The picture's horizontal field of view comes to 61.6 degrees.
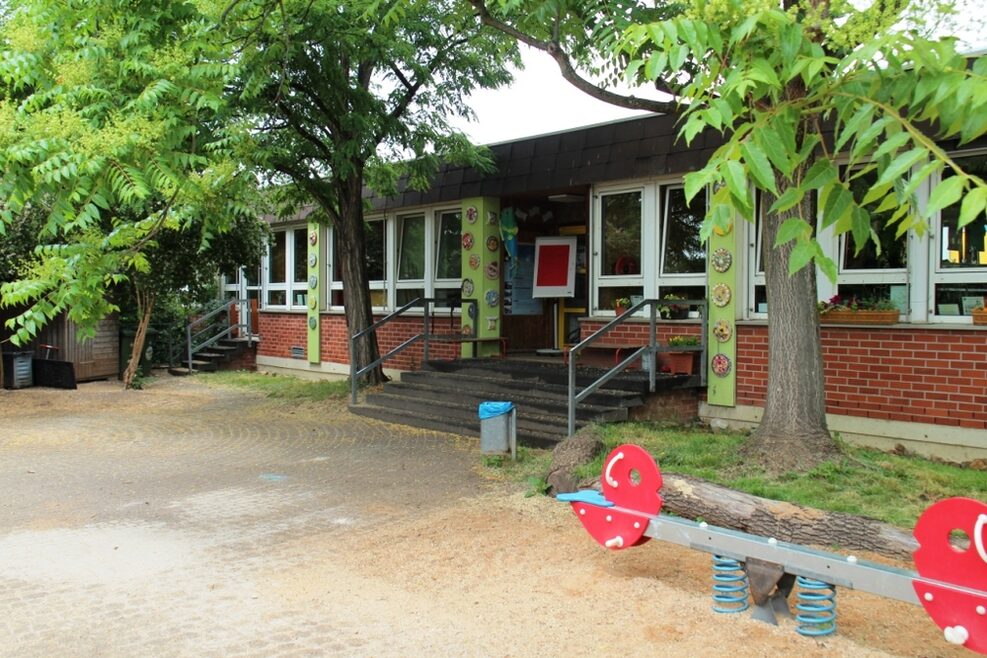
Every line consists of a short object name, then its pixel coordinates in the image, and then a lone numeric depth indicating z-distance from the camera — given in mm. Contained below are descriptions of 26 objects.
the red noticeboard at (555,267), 13359
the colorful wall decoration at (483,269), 13320
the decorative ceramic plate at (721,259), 9773
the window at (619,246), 11039
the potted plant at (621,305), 10984
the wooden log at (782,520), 4906
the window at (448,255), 14122
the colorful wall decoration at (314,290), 16953
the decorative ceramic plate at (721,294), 9773
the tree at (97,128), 5797
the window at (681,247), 10352
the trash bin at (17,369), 15609
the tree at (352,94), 10133
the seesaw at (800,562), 3445
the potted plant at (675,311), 10469
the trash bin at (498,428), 8398
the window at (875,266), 8633
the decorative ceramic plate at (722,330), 9758
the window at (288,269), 17984
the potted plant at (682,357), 9953
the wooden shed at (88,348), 16312
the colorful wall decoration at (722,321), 9734
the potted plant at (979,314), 7871
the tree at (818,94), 3164
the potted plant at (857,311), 8477
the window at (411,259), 14828
